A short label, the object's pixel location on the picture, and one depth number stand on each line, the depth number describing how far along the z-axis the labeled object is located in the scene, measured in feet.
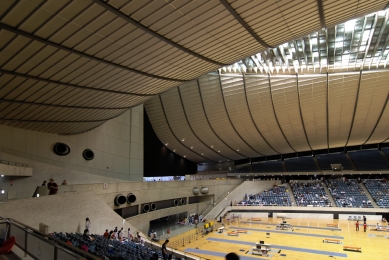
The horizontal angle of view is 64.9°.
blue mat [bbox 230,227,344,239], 86.92
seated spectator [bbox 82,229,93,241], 44.48
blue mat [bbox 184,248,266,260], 64.78
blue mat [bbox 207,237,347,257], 66.85
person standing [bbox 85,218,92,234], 55.31
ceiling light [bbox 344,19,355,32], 70.74
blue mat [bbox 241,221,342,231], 95.14
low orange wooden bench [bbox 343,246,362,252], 68.69
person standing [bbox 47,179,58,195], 52.90
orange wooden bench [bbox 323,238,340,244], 77.75
